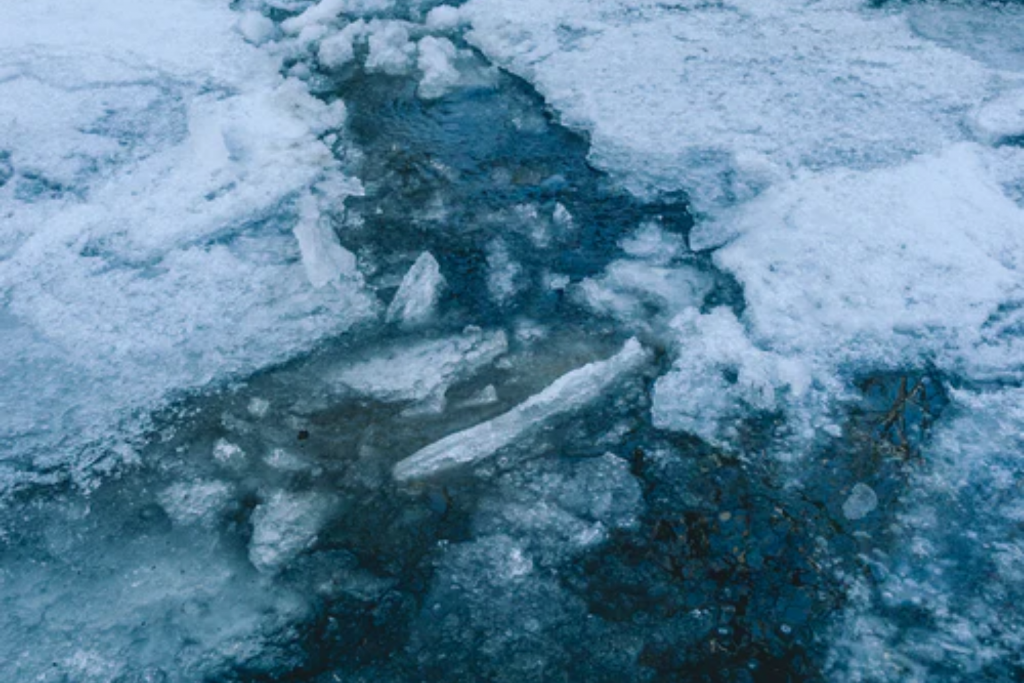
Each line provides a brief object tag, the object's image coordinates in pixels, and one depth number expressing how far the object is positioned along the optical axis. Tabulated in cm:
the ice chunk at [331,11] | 420
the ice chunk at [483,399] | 236
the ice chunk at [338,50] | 388
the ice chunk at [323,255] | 276
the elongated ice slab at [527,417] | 220
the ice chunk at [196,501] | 212
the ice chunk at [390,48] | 382
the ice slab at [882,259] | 253
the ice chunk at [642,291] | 264
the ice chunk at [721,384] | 231
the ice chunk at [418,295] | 261
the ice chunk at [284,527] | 202
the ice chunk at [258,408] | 235
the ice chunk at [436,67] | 363
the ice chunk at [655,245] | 282
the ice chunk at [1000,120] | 328
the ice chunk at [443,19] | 414
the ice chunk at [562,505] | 204
